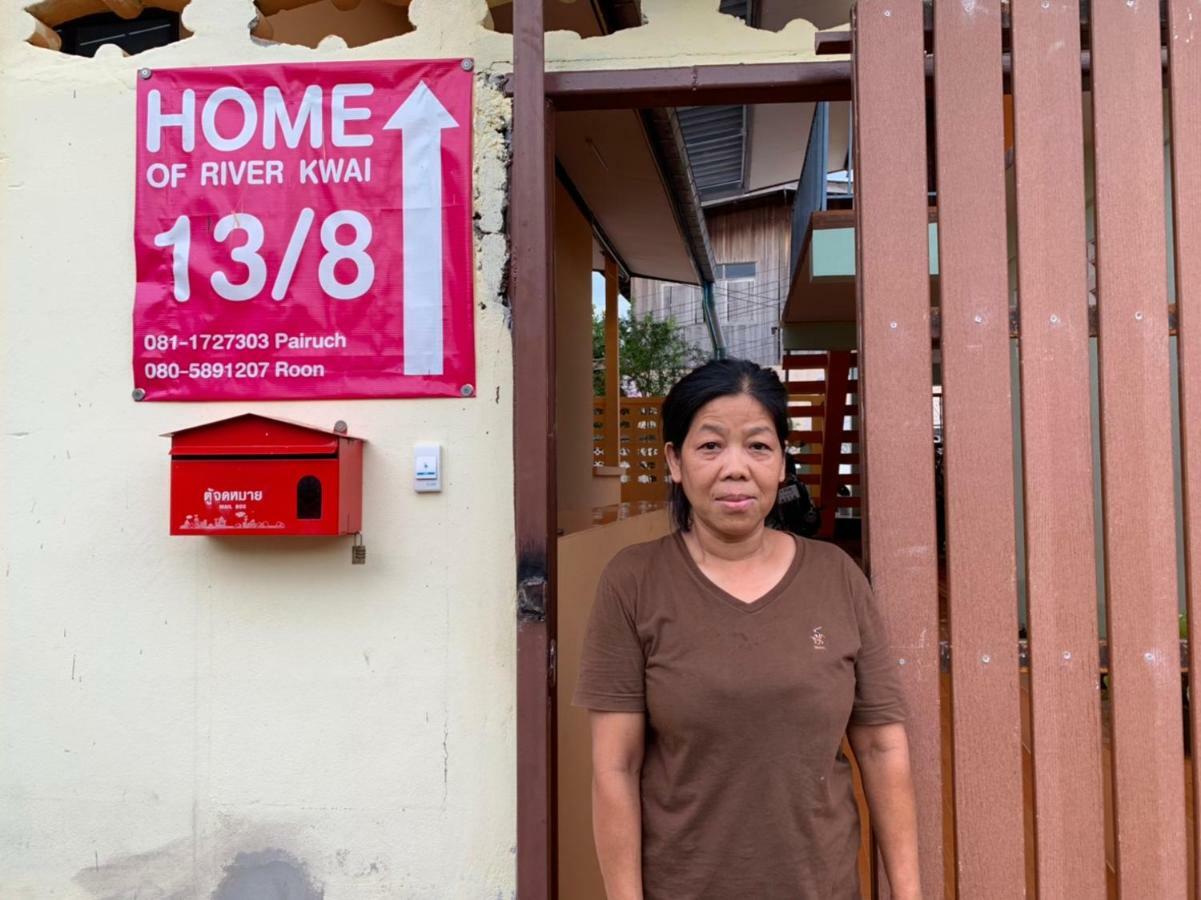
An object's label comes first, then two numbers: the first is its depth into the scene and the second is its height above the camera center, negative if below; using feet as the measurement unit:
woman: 5.49 -1.32
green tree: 60.39 +9.31
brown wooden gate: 7.00 +0.55
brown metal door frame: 7.37 +0.31
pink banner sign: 8.41 +2.50
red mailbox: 7.79 +0.07
